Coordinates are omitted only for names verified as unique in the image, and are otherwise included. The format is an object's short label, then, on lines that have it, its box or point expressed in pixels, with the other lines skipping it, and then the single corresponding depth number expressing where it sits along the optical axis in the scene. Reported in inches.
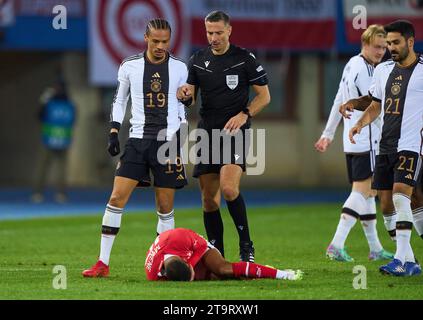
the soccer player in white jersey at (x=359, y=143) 484.7
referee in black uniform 426.3
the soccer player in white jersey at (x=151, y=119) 416.2
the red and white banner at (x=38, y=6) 901.2
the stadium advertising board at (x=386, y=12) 915.4
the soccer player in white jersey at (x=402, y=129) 412.5
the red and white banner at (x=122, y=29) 907.4
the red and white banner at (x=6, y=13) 870.4
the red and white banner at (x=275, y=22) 925.2
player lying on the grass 380.2
